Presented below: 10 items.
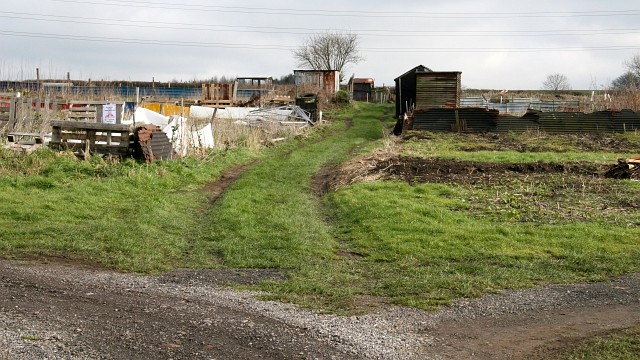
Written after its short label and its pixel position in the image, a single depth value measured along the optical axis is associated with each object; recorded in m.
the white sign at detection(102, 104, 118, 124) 22.36
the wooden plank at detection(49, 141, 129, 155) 18.42
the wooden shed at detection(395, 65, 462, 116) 39.91
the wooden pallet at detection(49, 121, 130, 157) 18.41
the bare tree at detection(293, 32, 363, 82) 94.56
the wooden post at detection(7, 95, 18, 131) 21.30
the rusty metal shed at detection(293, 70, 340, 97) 59.75
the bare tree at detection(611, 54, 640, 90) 70.35
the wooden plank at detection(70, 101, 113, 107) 24.63
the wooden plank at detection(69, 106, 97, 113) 24.27
